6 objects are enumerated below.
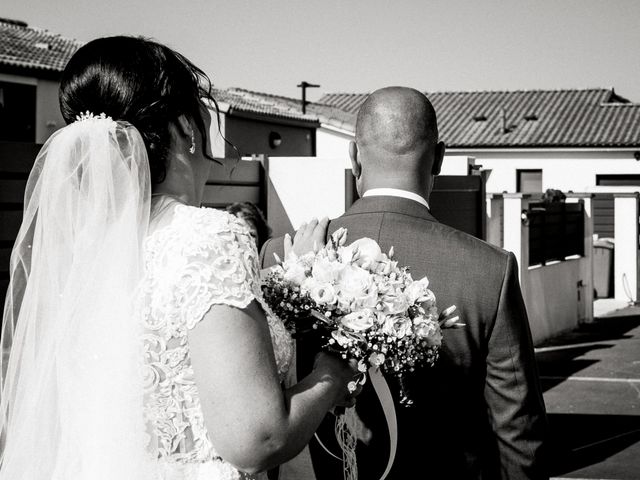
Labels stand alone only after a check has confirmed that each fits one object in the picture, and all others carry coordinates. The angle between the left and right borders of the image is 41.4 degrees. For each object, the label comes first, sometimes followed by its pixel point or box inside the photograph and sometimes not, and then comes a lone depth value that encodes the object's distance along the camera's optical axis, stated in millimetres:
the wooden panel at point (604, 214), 20547
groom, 2506
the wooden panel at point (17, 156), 4891
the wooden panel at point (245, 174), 7062
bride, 1747
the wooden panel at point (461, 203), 6555
